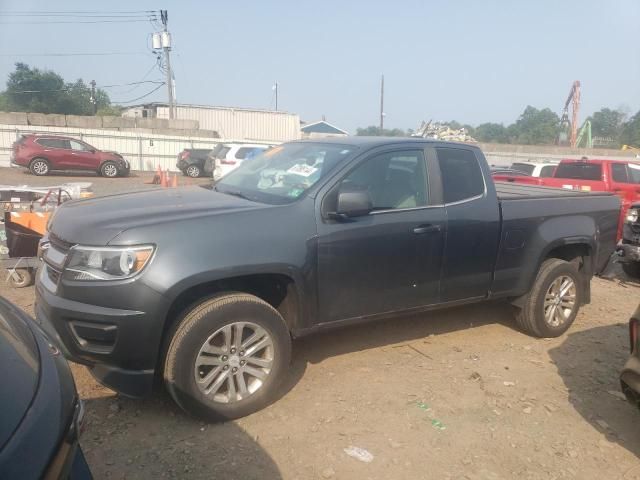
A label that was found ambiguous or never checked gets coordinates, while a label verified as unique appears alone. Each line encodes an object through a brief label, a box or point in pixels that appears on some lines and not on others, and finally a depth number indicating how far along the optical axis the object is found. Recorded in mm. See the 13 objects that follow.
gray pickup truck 2949
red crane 50641
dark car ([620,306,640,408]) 3037
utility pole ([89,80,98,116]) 53350
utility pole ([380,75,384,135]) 42569
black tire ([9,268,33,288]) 5699
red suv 19969
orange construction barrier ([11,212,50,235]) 5738
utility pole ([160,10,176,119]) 34562
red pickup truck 10672
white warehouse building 39031
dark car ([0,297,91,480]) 1412
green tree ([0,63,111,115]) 54656
